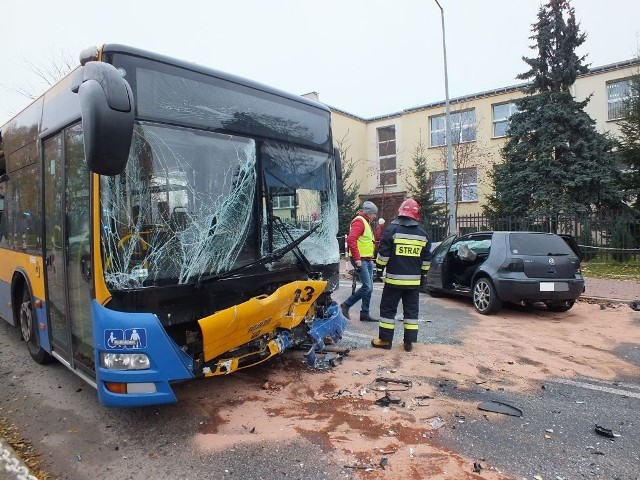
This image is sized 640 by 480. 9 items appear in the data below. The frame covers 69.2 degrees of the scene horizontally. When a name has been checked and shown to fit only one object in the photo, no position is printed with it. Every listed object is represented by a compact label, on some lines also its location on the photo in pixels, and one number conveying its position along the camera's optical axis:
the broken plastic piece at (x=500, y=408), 3.97
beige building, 20.81
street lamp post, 15.03
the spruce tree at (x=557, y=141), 16.91
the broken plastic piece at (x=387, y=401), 4.11
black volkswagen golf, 7.58
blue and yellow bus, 3.25
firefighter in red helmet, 5.67
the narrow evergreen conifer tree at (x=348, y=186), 21.80
